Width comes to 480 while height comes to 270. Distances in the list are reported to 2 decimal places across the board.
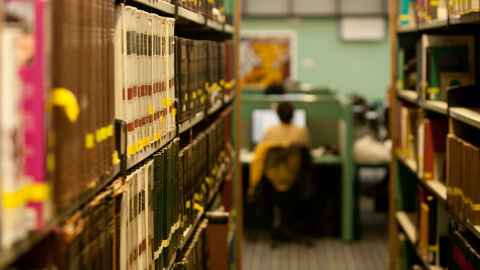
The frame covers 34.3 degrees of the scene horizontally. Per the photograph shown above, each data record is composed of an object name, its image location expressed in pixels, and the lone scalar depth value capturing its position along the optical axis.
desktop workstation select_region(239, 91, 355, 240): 6.77
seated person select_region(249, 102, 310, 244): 6.20
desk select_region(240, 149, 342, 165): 6.63
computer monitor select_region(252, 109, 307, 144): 7.00
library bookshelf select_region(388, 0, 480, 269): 2.97
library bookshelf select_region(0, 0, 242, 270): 1.22
